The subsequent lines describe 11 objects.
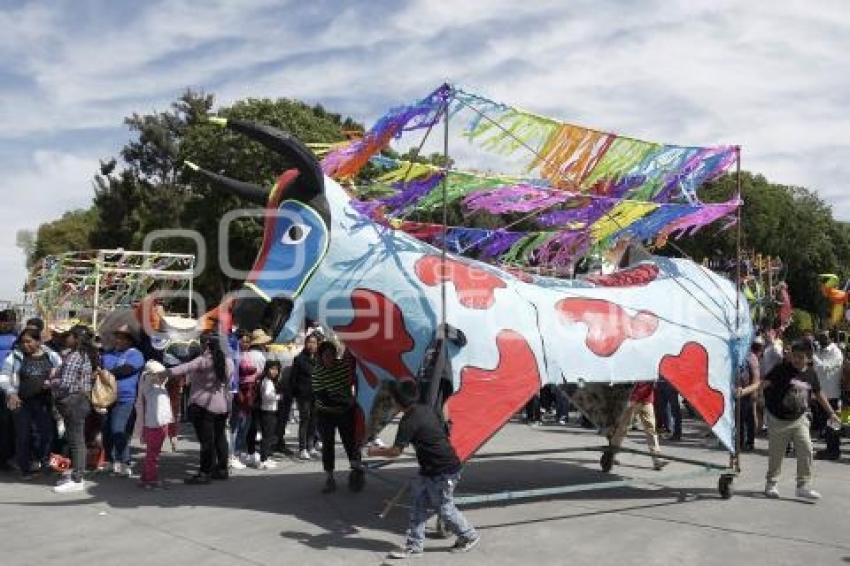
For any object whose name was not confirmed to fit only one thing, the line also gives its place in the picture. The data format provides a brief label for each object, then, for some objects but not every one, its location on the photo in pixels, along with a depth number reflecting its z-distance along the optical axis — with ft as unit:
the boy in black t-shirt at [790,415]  25.81
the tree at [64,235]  188.65
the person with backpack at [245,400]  31.24
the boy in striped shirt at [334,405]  25.84
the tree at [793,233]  110.93
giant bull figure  21.11
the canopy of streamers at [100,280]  81.82
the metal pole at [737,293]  25.86
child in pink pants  26.89
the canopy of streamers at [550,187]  22.16
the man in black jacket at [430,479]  18.95
